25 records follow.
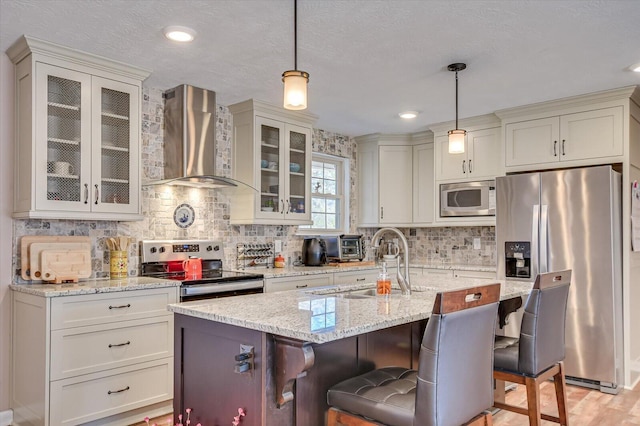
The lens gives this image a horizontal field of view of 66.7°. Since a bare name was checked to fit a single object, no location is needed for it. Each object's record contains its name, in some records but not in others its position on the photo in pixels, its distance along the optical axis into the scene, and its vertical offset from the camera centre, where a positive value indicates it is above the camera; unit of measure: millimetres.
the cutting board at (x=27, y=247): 3025 -146
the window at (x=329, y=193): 5387 +338
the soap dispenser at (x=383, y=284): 2570 -322
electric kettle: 4820 -287
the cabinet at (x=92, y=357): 2719 -797
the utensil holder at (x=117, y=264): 3398 -284
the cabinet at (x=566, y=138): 3814 +709
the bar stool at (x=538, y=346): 2318 -613
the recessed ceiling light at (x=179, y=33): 2674 +1070
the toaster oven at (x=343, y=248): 5070 -260
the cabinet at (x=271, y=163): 4211 +547
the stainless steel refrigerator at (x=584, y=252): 3686 -228
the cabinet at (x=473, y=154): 4652 +690
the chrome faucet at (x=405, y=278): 2607 -302
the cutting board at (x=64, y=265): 3021 -261
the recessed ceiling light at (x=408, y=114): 4508 +1026
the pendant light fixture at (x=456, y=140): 3131 +535
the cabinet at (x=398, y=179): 5438 +499
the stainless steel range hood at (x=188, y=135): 3760 +695
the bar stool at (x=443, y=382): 1597 -566
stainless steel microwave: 4695 +245
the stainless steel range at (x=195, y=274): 3363 -377
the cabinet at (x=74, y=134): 2914 +571
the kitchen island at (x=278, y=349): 1740 -521
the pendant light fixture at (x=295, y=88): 2057 +573
